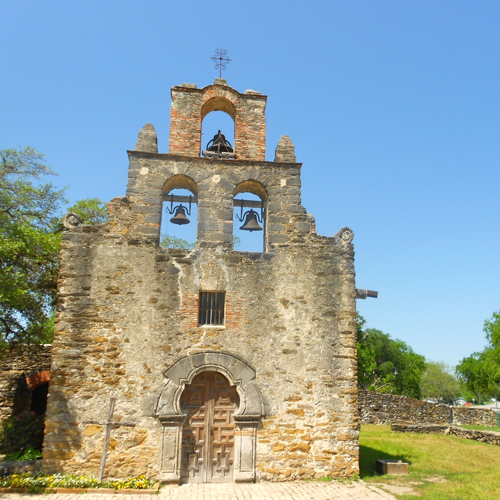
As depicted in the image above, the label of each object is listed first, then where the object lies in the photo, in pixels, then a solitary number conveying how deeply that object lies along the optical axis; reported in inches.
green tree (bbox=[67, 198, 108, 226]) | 666.2
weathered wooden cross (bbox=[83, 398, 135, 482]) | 328.5
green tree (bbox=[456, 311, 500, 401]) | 1262.3
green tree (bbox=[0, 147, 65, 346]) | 395.2
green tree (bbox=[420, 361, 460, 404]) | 2780.5
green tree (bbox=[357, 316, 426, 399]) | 1573.6
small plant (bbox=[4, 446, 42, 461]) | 360.8
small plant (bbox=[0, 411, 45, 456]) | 386.3
